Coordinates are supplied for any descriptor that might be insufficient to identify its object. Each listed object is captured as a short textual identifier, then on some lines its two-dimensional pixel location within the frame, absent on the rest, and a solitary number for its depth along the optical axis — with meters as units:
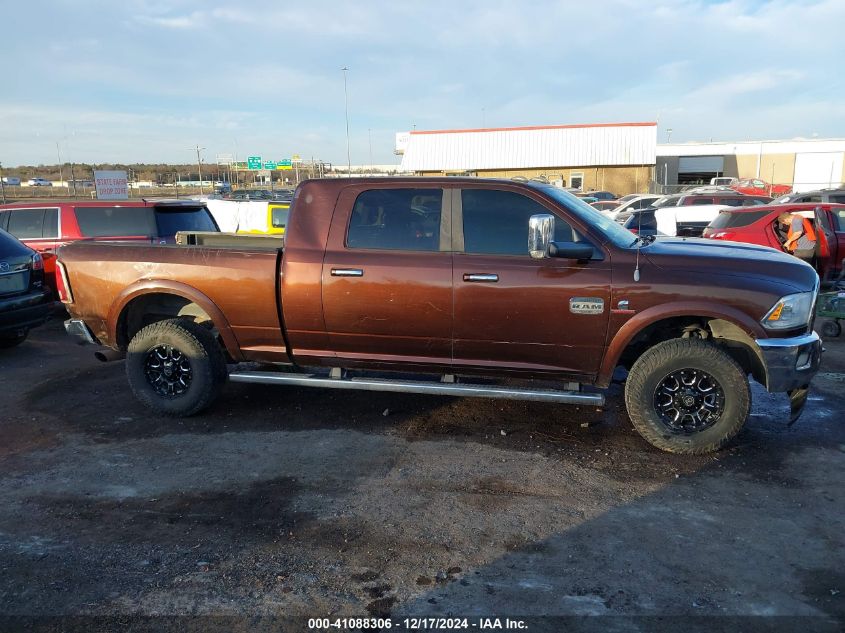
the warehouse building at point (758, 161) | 47.78
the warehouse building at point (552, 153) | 40.84
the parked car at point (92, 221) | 9.41
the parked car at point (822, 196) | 16.16
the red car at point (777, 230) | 10.08
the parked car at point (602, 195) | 33.97
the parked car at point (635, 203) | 21.48
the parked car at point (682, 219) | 15.18
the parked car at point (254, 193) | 32.61
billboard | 26.75
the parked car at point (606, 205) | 24.19
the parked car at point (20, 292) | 7.34
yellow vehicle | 15.65
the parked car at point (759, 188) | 29.31
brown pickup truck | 4.49
